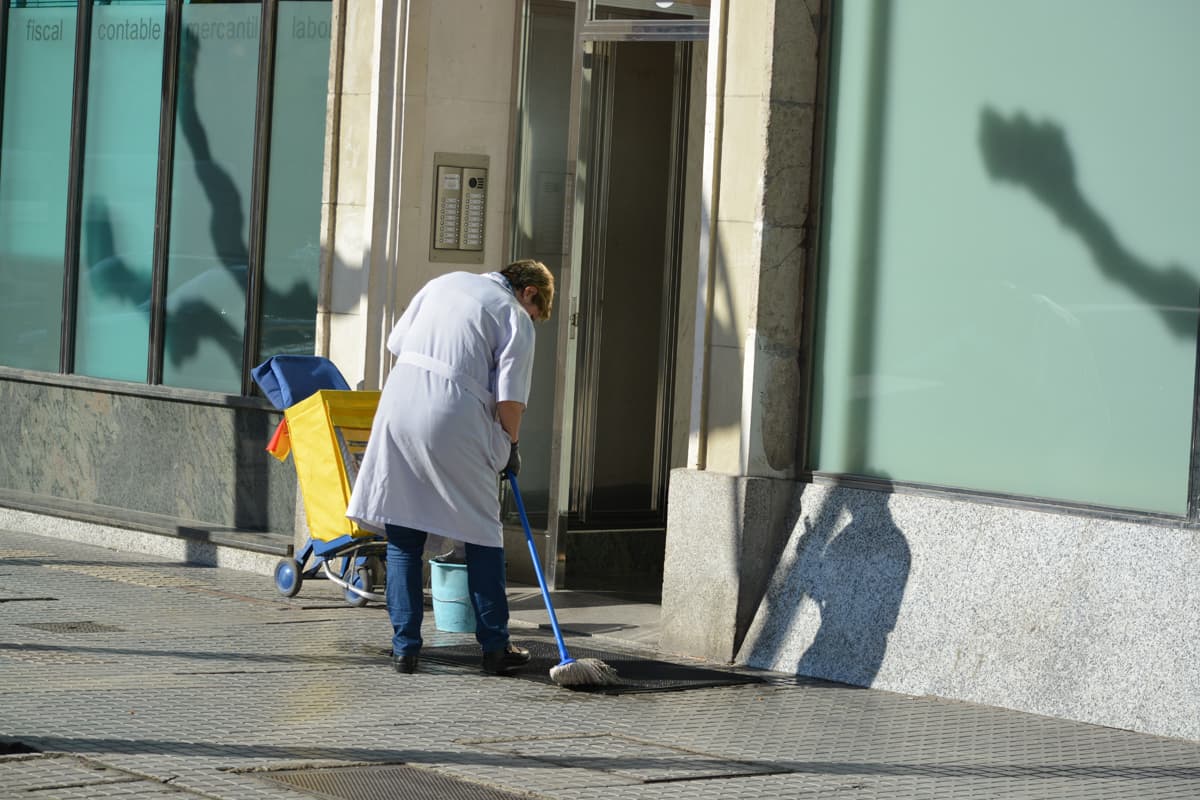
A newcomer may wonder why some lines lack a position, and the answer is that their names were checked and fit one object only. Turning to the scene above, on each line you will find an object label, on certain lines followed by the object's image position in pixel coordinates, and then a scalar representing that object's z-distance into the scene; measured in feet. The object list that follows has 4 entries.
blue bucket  58.03
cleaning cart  60.95
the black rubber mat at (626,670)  51.80
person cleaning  51.98
